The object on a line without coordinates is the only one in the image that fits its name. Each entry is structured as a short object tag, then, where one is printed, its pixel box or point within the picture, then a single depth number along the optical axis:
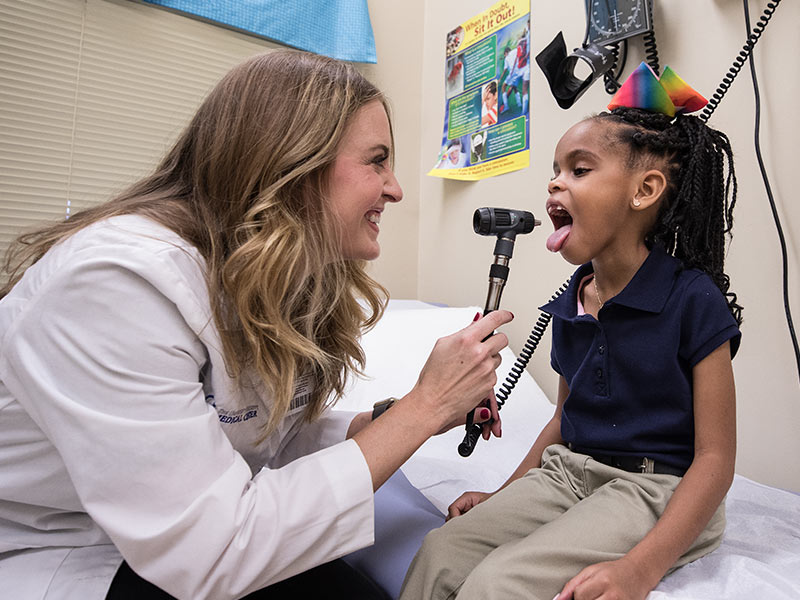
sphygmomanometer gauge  1.28
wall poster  1.80
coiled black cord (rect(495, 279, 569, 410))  1.10
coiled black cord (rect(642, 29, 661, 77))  1.33
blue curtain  1.92
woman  0.61
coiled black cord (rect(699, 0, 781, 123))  1.03
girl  0.71
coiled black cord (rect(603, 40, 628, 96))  1.42
